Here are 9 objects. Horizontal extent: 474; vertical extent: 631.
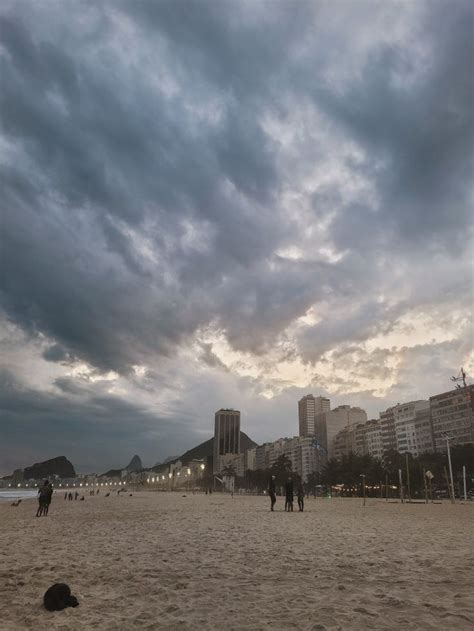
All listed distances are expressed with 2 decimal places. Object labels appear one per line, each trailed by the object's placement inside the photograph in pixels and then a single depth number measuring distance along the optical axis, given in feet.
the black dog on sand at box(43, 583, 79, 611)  22.81
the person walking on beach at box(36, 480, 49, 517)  93.70
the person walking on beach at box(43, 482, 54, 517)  94.43
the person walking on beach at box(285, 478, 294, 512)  94.63
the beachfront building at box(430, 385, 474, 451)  397.60
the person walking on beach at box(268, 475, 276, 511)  95.10
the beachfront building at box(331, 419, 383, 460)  571.69
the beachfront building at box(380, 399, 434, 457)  477.36
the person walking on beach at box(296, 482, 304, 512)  97.53
